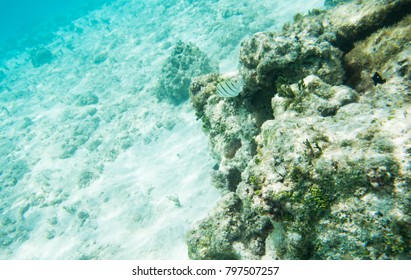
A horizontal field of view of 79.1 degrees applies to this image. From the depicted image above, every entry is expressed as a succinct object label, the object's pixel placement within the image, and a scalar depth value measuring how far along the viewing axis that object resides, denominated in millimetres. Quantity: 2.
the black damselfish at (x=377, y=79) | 3274
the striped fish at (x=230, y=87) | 3482
